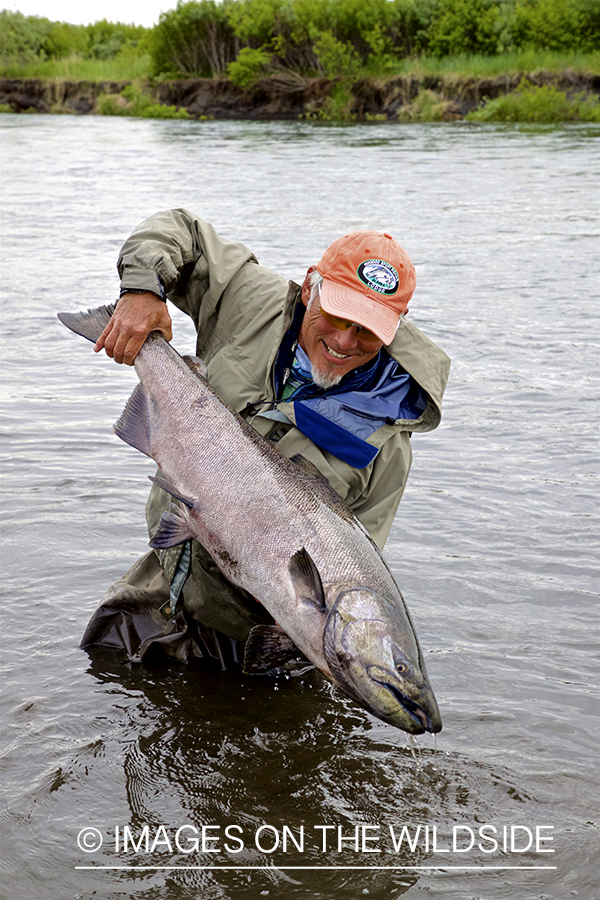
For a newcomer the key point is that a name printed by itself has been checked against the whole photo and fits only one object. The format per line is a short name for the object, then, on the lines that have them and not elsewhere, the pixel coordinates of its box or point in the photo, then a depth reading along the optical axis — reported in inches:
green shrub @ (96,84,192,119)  1589.6
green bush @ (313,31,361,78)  1676.9
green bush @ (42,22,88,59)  2406.5
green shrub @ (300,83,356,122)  1544.0
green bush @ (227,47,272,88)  1745.8
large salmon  103.4
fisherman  130.4
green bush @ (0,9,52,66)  2193.3
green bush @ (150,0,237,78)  1937.7
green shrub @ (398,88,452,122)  1396.4
